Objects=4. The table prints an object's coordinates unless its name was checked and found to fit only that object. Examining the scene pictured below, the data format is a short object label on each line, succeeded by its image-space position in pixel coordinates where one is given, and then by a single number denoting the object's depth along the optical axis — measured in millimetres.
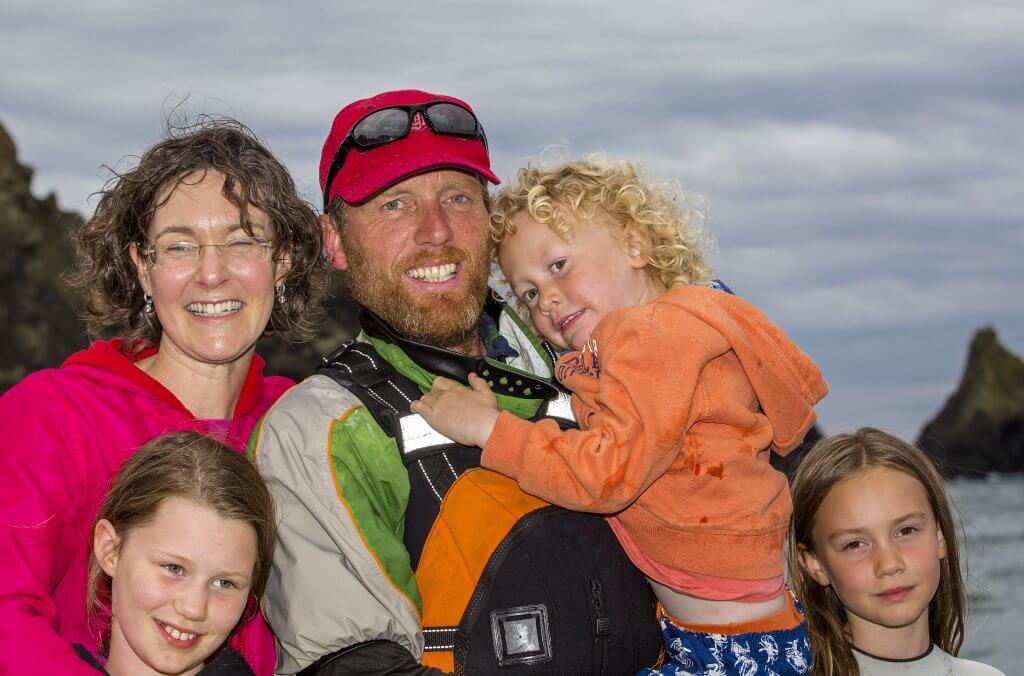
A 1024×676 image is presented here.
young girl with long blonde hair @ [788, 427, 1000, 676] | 4289
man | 3400
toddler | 3482
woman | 3533
